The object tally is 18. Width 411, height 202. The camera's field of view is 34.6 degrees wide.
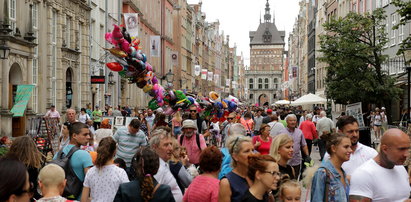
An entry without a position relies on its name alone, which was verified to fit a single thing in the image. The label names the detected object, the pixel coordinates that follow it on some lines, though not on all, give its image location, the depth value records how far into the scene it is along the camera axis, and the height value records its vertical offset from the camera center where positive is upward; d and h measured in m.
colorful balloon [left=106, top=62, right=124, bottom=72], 13.84 +0.68
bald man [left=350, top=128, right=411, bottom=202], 5.21 -0.62
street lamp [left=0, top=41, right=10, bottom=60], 18.66 +1.36
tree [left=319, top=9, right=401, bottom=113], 27.73 +1.57
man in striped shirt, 10.56 -0.68
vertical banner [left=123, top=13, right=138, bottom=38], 31.41 +3.65
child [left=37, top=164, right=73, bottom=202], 5.09 -0.65
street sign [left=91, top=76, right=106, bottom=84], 29.73 +0.84
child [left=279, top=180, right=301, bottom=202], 5.86 -0.83
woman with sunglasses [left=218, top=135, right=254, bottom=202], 5.67 -0.67
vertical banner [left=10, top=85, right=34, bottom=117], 19.23 +0.02
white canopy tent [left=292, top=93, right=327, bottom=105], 39.06 -0.12
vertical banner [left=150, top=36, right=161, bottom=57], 42.22 +3.39
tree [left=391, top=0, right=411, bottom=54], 17.10 +2.26
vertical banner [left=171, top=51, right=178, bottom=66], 57.24 +3.58
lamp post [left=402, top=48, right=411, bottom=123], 31.29 +2.01
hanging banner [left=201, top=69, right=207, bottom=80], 77.25 +2.85
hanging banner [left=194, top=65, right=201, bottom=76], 70.75 +3.03
